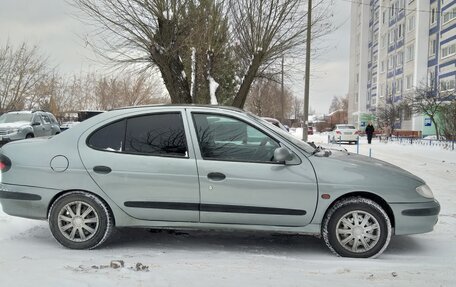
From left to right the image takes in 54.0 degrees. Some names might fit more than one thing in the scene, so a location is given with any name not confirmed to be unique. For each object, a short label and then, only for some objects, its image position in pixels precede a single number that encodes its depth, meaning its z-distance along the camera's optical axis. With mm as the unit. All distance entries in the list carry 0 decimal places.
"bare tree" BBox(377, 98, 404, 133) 38266
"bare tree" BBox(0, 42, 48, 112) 35438
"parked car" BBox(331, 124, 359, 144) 30844
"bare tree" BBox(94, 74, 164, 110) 47641
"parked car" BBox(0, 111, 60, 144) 17891
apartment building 38062
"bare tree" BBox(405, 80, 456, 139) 28109
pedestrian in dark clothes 29547
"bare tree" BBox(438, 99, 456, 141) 23172
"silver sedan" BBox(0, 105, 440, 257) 4578
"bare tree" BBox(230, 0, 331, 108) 15125
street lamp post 15312
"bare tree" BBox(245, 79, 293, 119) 45812
